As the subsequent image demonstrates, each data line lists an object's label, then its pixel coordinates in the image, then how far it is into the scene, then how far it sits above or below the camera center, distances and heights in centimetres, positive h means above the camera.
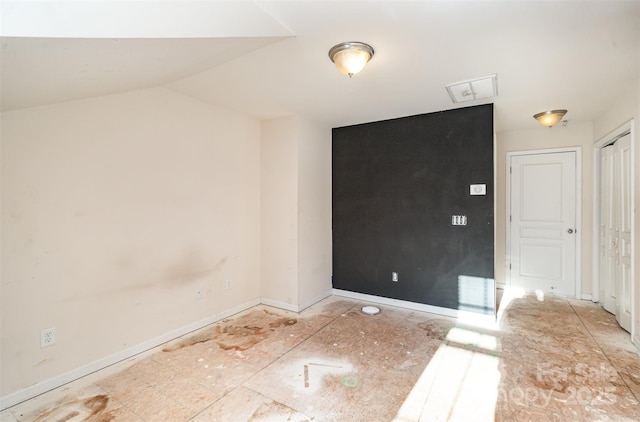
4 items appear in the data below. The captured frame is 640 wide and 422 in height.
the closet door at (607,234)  353 -32
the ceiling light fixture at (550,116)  352 +110
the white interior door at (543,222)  430 -21
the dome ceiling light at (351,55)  205 +108
